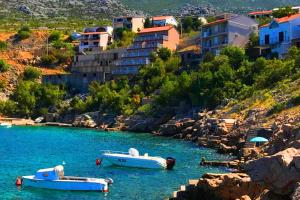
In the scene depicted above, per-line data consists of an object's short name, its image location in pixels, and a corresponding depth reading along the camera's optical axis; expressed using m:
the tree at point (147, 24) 141.25
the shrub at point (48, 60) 135.25
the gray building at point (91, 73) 121.38
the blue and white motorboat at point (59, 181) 39.66
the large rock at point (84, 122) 100.50
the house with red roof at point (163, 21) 141.81
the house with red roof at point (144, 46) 117.12
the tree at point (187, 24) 139.62
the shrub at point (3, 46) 141.41
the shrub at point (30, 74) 126.69
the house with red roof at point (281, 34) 90.94
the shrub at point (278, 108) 61.88
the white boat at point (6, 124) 99.24
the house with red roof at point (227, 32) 103.88
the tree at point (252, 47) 95.75
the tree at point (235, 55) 93.06
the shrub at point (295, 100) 60.77
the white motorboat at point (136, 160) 49.92
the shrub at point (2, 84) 122.19
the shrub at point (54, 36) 146.38
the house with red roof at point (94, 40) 137.00
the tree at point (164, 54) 113.62
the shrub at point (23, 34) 146.39
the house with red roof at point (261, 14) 127.82
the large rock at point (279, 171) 23.75
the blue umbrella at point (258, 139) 51.50
